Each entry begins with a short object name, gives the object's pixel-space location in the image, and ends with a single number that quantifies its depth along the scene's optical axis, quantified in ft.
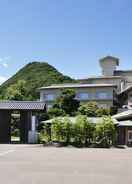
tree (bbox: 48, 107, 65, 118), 93.62
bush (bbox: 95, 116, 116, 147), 62.09
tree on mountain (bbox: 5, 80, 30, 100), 119.21
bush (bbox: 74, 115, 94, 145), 62.55
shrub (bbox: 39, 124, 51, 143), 65.90
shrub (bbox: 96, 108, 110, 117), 93.85
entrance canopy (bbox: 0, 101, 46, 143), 67.66
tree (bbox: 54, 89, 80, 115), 98.02
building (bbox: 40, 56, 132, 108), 117.75
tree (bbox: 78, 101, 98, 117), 94.19
